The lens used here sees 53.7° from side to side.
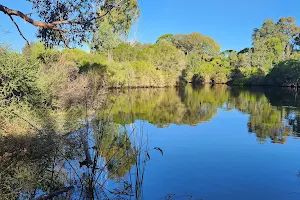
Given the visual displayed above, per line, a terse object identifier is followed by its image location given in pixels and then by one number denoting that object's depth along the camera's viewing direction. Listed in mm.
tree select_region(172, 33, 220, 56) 64375
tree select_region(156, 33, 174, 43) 66075
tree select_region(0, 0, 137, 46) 5957
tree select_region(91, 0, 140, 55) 35275
